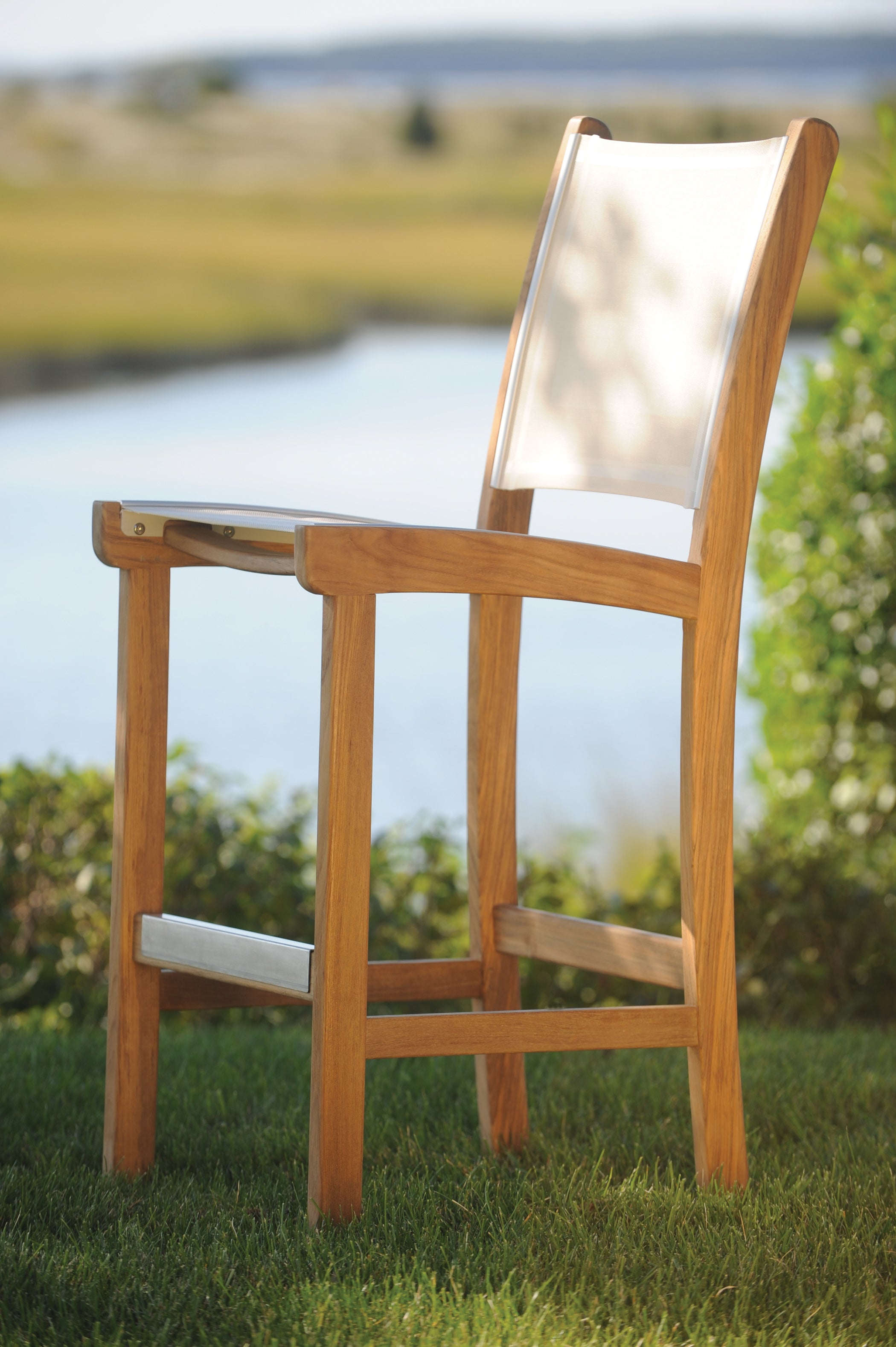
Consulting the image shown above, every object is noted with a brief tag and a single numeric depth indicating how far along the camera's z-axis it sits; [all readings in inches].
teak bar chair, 282.9
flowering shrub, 370.0
